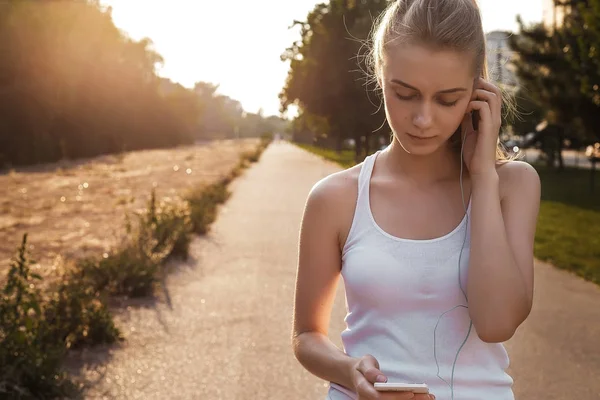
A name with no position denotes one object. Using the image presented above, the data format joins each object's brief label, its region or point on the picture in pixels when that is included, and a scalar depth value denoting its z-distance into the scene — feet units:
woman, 6.86
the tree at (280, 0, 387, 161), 100.33
